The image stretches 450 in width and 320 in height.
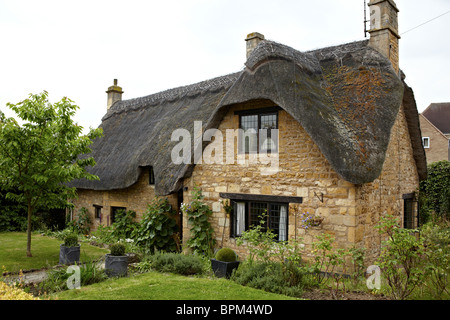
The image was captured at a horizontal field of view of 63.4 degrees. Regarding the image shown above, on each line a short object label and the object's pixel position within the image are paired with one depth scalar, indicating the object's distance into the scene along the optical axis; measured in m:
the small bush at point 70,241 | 9.34
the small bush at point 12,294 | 5.10
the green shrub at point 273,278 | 6.60
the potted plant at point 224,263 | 7.65
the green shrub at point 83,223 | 16.00
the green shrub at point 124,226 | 13.16
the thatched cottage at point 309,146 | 7.99
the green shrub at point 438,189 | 14.02
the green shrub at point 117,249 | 8.08
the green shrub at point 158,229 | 10.95
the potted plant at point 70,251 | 9.23
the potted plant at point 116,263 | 8.00
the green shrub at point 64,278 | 7.01
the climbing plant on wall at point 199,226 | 9.94
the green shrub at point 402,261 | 5.86
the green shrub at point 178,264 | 8.16
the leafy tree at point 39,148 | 9.01
